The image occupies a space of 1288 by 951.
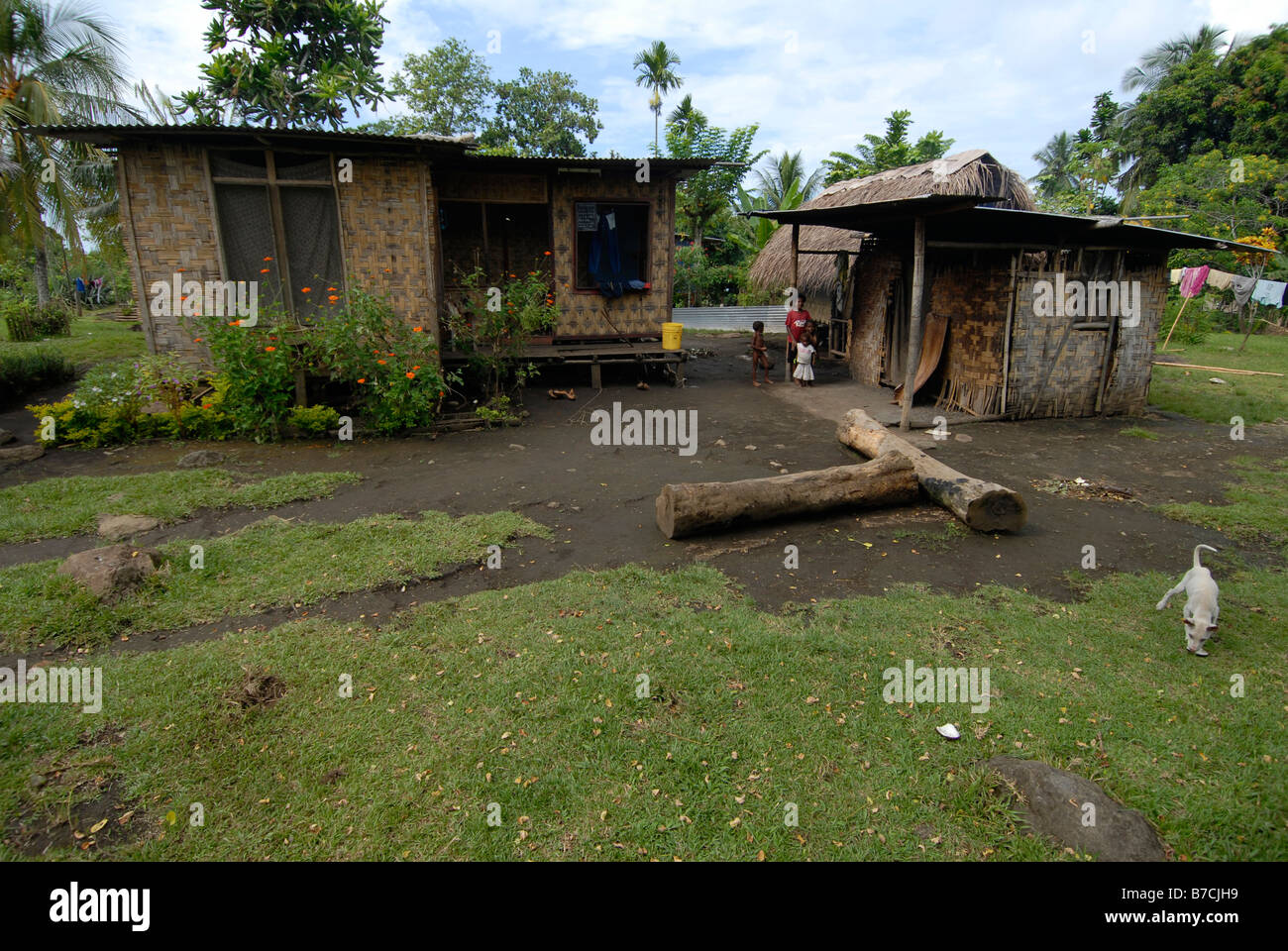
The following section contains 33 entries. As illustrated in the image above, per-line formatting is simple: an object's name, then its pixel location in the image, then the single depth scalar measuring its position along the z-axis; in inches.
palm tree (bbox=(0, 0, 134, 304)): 535.2
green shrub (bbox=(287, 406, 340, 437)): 347.9
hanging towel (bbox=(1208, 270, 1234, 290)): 701.3
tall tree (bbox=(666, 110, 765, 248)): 877.2
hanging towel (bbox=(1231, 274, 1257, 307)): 663.8
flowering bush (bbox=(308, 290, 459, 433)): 343.9
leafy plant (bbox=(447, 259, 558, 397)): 394.9
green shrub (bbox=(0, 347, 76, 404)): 422.0
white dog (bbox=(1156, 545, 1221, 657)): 160.2
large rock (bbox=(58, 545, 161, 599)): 183.1
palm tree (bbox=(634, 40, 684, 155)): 1039.6
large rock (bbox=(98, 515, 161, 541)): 226.5
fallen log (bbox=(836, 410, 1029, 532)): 235.5
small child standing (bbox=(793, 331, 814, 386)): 503.8
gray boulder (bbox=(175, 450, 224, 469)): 301.3
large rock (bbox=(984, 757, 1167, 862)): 109.2
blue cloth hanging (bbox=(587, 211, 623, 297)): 494.0
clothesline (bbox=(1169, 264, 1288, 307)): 632.4
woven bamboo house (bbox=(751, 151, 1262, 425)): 379.2
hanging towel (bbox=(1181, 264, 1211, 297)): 673.5
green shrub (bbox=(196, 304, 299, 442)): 331.3
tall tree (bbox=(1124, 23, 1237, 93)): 1120.7
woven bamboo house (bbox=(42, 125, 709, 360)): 359.9
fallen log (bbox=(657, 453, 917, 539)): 231.1
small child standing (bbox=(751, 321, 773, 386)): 520.1
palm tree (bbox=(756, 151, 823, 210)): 940.6
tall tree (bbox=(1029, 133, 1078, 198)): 1210.3
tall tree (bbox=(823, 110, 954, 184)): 873.5
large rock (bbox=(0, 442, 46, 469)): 302.8
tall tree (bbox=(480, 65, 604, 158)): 1051.3
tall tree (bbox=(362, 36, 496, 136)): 1016.9
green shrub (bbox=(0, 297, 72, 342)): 595.5
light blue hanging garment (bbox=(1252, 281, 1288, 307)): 628.7
